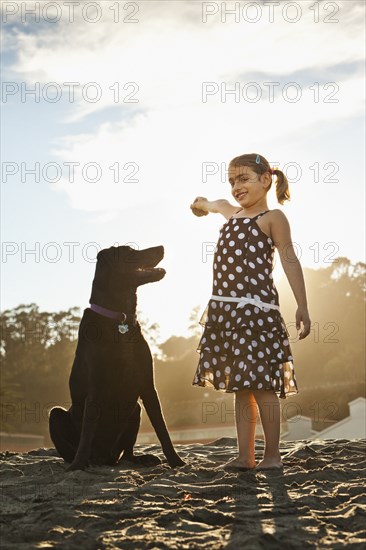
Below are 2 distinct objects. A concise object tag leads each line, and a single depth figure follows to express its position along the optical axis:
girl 4.47
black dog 4.61
